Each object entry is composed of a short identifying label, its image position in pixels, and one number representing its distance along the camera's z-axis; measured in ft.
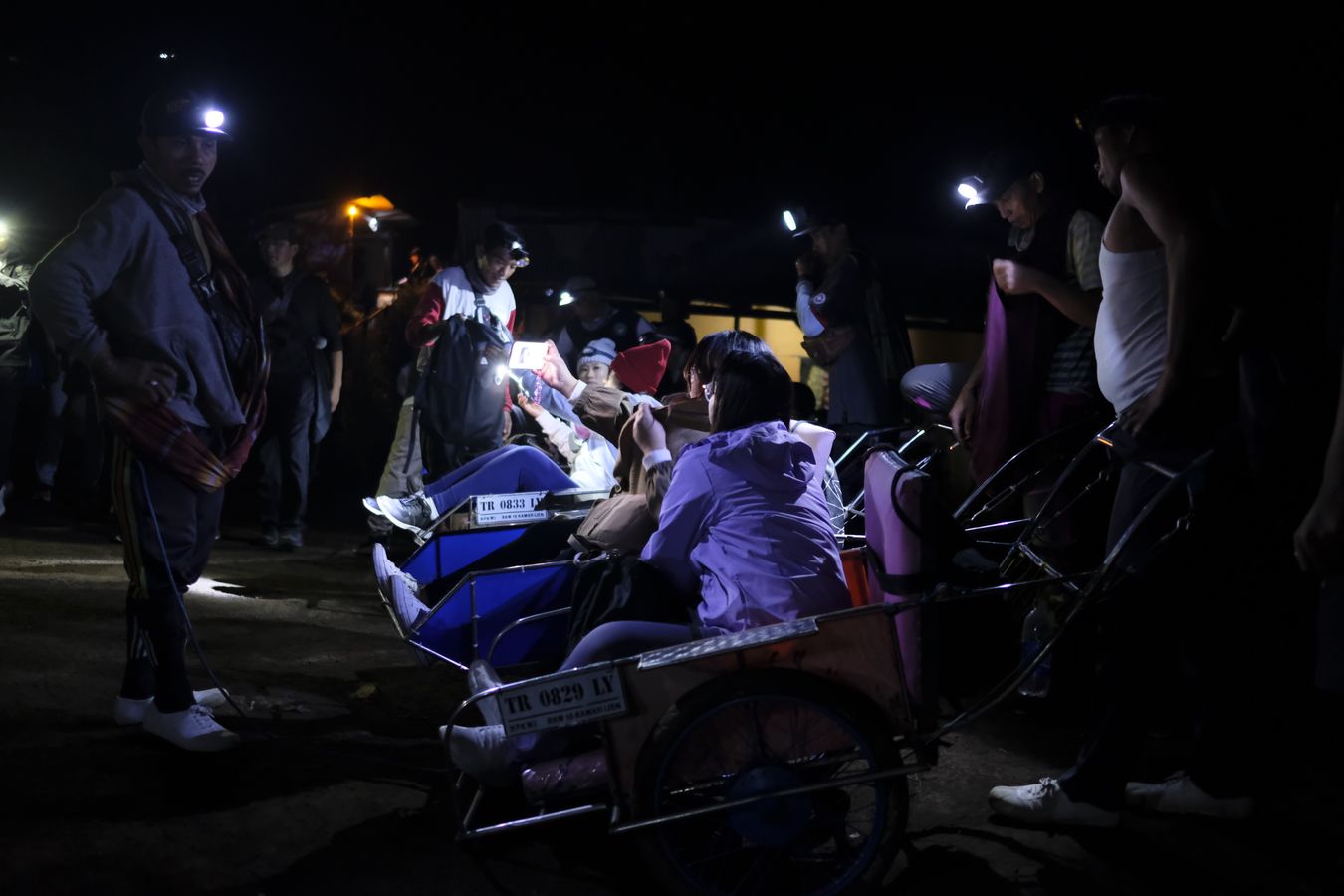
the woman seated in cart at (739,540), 10.59
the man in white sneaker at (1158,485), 10.80
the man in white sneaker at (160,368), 12.77
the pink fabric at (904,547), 9.95
